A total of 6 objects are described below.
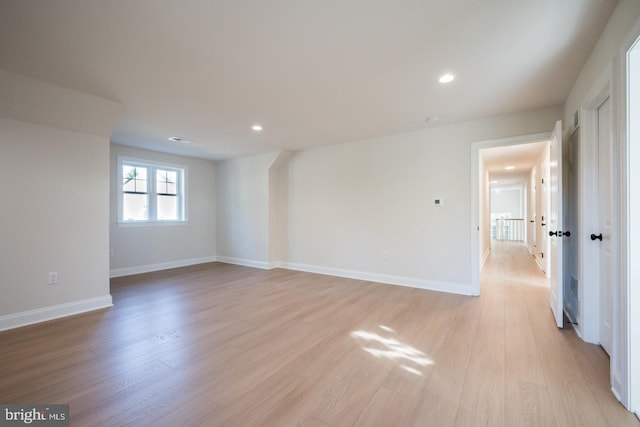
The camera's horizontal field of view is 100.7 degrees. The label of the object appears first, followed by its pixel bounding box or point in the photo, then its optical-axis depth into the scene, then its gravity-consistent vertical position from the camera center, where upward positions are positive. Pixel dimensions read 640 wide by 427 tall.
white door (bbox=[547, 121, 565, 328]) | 2.58 -0.11
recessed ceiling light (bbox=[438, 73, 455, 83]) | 2.45 +1.28
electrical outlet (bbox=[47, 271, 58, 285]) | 2.95 -0.69
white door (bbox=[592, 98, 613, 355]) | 2.02 -0.09
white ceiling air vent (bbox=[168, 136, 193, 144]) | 4.49 +1.31
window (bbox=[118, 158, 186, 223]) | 5.10 +0.49
